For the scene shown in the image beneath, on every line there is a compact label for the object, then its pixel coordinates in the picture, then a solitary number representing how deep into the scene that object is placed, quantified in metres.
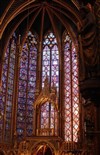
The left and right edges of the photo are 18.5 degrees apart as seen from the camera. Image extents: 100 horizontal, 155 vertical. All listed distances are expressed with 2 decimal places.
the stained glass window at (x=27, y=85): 18.59
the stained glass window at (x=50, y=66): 18.38
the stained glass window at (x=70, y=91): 18.12
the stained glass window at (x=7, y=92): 17.80
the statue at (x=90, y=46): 6.00
